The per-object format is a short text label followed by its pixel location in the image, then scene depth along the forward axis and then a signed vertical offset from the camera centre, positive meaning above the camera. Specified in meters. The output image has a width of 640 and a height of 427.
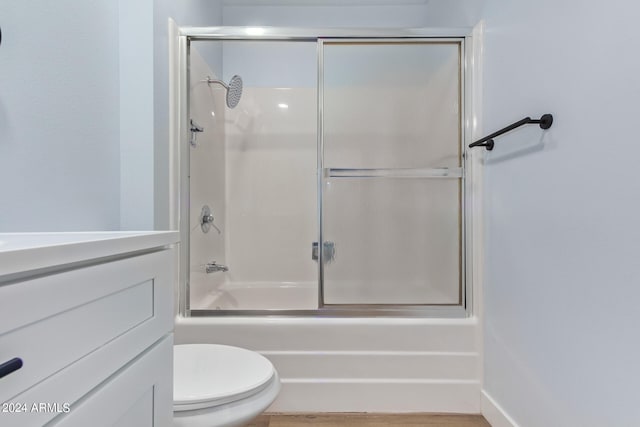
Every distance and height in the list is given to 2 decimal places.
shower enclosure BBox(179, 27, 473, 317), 1.82 +0.23
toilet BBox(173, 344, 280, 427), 0.93 -0.49
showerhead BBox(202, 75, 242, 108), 2.35 +0.81
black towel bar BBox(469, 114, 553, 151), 1.15 +0.30
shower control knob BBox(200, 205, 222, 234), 2.07 -0.05
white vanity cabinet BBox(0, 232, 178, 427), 0.39 -0.17
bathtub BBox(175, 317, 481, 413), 1.67 -0.70
